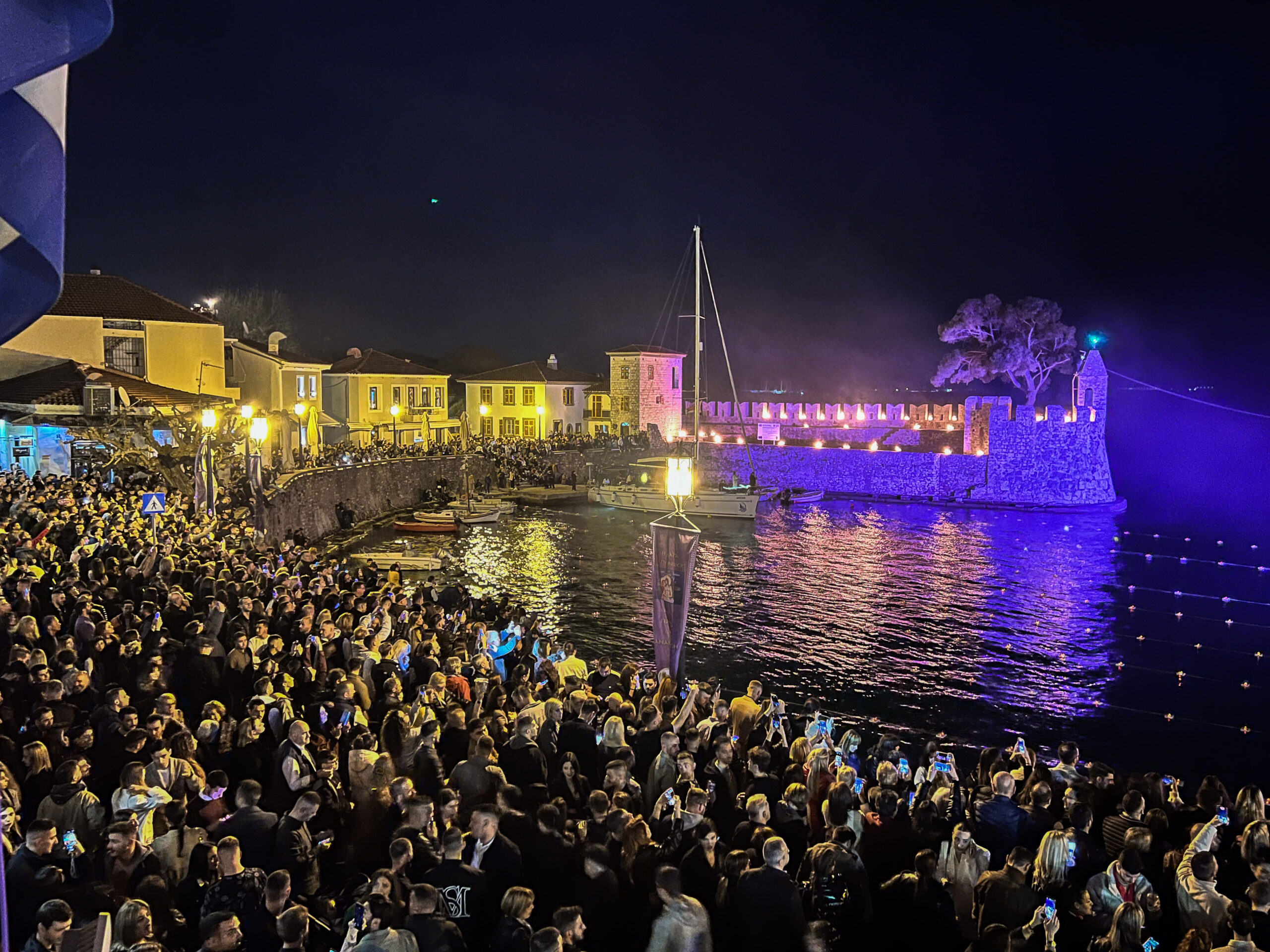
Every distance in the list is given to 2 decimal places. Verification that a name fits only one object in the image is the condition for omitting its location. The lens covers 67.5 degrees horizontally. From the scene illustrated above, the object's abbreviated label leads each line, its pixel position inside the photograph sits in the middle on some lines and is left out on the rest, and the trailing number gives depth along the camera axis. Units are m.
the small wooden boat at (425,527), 34.16
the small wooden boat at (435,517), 34.75
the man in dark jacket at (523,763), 6.52
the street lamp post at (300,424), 36.25
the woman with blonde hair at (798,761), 6.91
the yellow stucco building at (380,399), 49.91
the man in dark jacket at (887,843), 5.86
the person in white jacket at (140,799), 5.26
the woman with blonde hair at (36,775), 5.72
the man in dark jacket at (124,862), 4.57
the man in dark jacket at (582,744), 7.10
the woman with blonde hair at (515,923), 4.26
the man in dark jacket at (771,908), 4.62
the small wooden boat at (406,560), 27.02
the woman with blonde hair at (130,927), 3.94
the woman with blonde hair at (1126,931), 4.79
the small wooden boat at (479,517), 36.59
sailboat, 40.75
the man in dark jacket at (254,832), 5.09
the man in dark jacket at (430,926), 4.20
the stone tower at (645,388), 57.59
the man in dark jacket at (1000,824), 6.24
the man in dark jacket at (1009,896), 5.16
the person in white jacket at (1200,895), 5.14
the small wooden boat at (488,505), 38.47
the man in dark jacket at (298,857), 5.06
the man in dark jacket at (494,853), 4.95
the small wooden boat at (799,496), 46.50
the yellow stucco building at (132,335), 28.33
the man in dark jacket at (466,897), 4.66
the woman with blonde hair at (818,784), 6.56
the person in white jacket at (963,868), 5.63
